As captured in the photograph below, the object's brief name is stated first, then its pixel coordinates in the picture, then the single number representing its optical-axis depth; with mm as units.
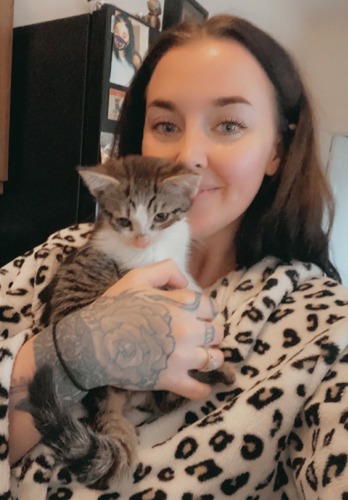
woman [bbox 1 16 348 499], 764
